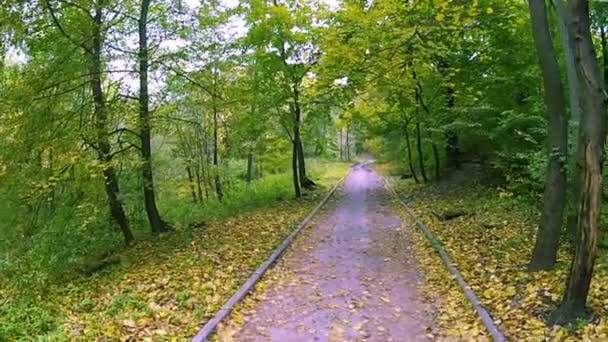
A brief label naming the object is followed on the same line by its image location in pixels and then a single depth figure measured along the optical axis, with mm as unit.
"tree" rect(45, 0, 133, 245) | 10562
